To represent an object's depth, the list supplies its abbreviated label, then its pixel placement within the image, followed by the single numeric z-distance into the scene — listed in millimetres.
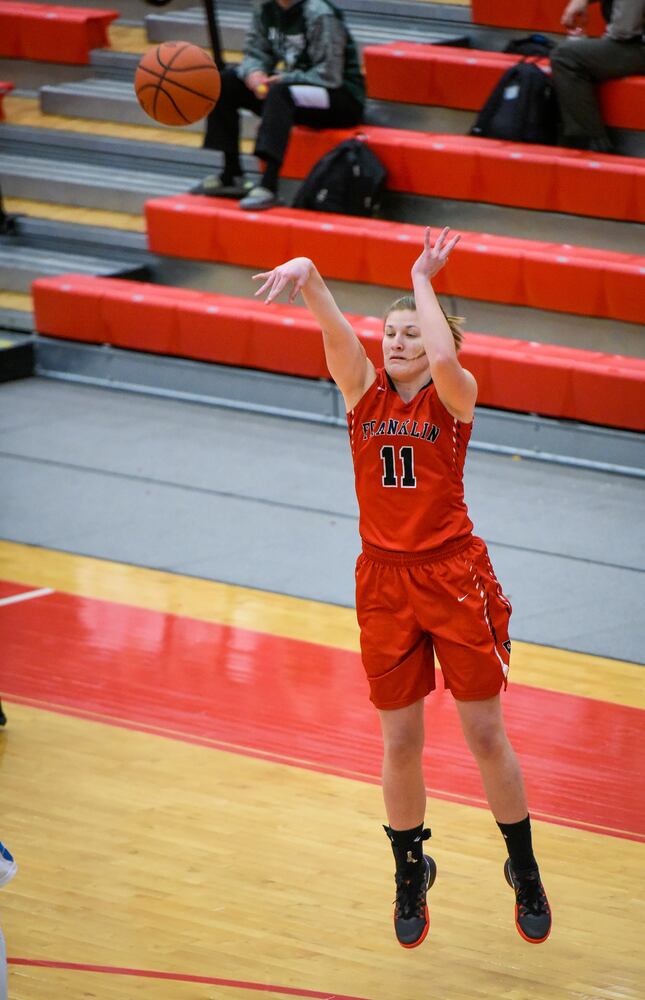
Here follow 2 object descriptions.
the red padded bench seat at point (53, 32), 22259
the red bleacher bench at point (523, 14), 19233
